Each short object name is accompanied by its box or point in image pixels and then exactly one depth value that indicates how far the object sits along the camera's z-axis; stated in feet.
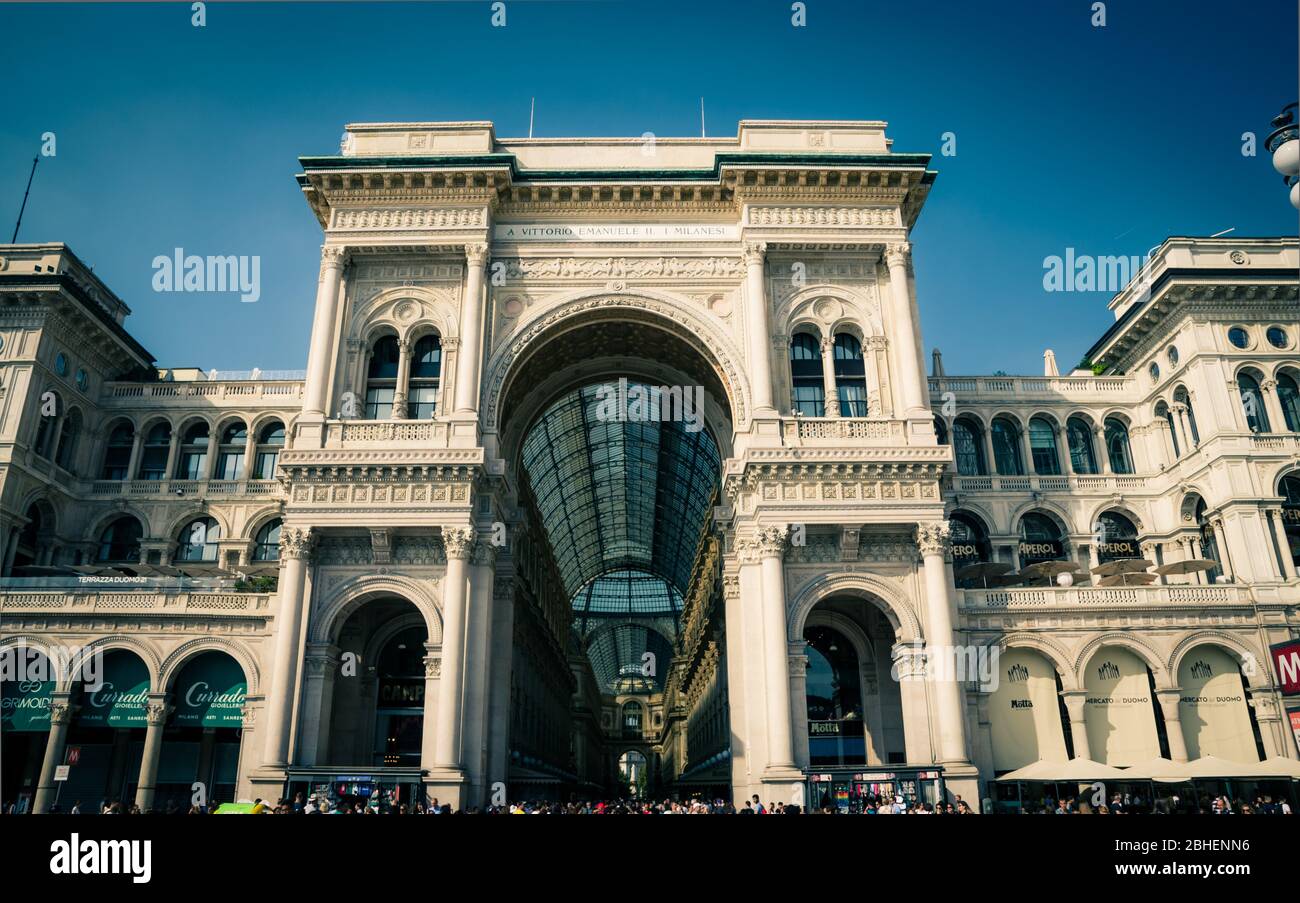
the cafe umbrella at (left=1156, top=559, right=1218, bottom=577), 116.57
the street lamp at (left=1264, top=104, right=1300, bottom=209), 31.40
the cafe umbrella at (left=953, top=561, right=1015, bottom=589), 122.21
